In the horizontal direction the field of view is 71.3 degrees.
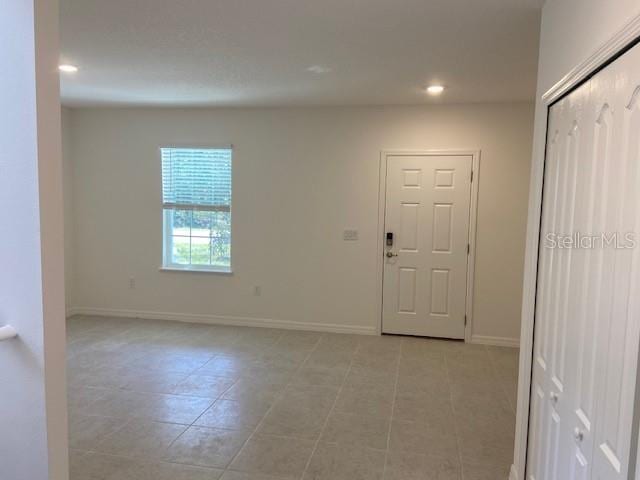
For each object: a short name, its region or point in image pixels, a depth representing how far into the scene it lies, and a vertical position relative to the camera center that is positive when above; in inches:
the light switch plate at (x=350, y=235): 194.7 -10.5
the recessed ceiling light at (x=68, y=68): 136.9 +42.4
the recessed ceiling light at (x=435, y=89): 153.2 +43.4
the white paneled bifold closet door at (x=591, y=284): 45.8 -8.5
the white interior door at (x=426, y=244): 184.7 -13.2
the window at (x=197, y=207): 206.4 -0.2
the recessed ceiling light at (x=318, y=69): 131.3 +42.4
